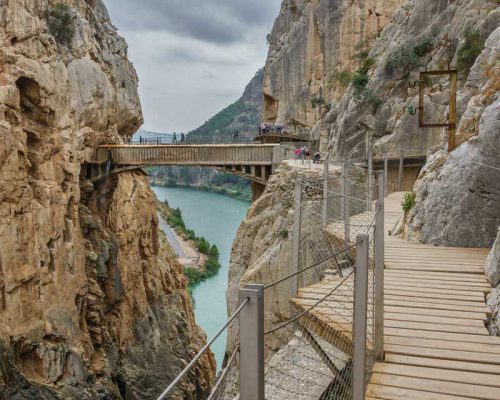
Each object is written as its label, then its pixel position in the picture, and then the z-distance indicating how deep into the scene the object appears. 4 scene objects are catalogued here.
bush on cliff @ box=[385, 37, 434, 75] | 21.34
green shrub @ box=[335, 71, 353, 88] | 30.33
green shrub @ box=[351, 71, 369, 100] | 23.52
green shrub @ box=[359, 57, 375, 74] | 25.71
